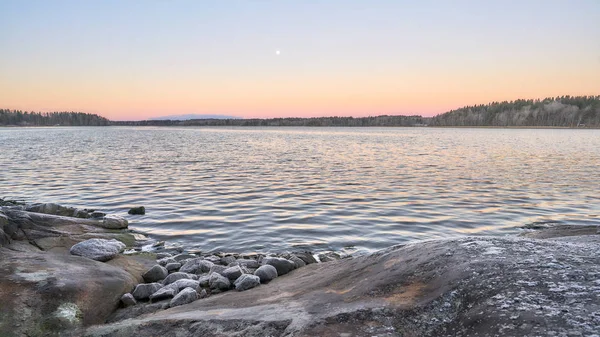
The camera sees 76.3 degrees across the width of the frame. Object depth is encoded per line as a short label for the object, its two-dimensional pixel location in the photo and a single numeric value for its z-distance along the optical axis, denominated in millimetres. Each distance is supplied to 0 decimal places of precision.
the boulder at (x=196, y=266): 8211
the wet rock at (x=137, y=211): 14617
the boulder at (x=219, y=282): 6984
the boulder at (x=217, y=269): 7965
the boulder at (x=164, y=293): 6520
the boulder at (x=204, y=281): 7188
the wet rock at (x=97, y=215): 13722
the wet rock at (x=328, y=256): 9375
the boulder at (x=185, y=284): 6820
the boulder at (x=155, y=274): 7699
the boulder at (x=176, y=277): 7375
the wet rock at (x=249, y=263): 8639
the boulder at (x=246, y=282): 6773
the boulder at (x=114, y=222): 12148
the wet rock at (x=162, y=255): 9688
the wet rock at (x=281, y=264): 7879
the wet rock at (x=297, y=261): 8349
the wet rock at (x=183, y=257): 9509
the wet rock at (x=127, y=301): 6402
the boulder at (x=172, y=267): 8422
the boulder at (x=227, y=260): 9038
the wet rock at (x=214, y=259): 9109
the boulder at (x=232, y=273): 7367
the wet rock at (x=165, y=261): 8820
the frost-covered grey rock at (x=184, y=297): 6180
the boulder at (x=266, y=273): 7305
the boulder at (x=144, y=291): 6657
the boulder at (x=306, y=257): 8926
